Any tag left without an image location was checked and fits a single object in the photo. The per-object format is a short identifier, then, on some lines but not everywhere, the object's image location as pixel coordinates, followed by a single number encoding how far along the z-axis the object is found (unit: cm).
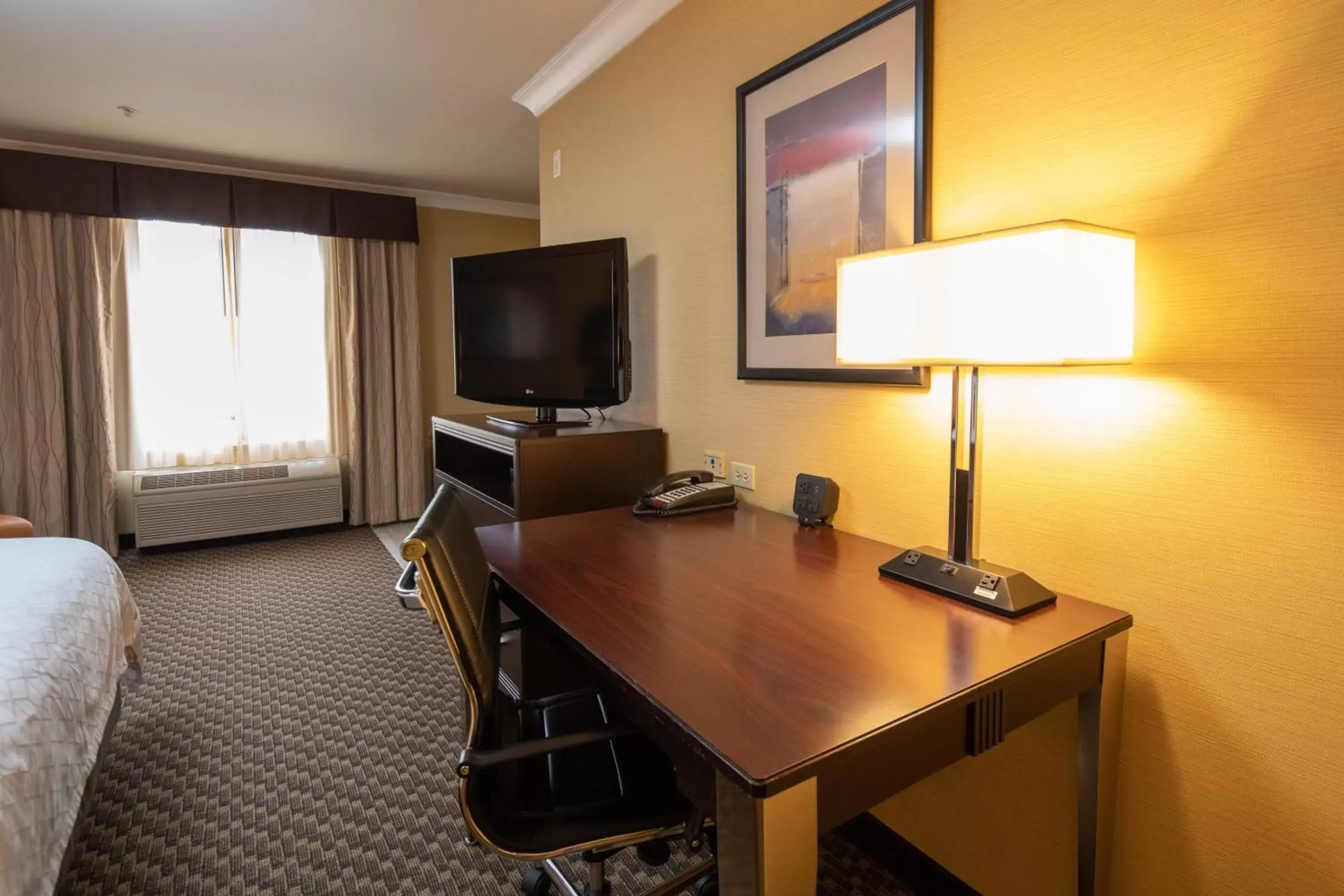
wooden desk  79
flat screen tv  237
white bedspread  118
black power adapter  170
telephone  189
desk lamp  100
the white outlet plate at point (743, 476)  205
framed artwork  150
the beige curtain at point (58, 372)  391
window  429
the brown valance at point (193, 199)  387
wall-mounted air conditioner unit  429
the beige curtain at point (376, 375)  482
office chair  105
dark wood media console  217
